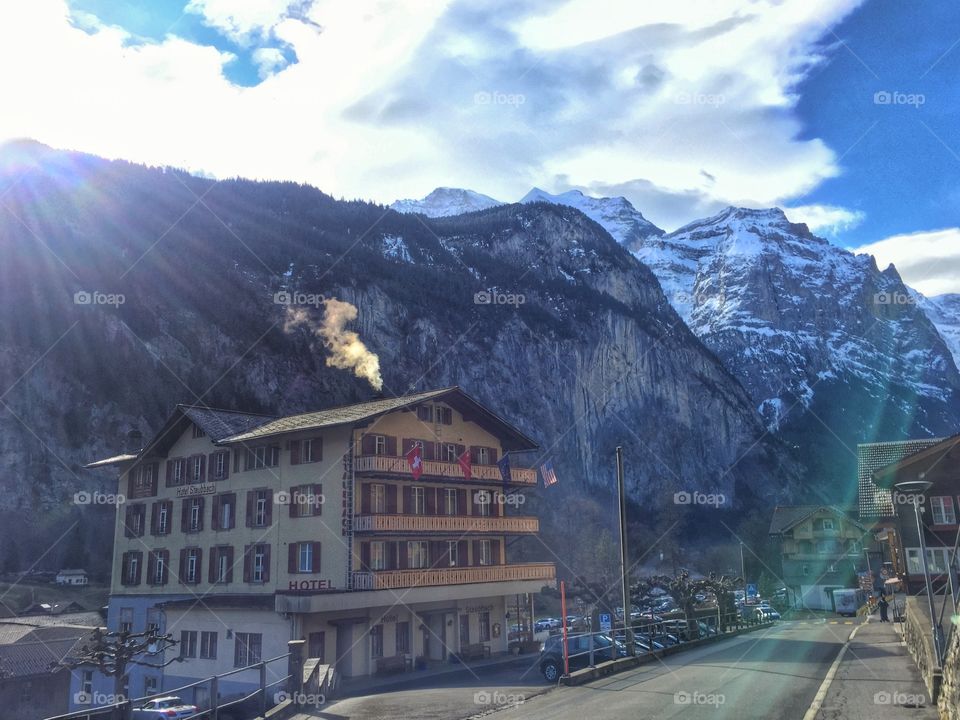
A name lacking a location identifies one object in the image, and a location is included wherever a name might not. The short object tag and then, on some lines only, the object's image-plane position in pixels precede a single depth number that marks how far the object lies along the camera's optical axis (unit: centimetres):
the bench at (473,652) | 4487
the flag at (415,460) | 4272
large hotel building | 4059
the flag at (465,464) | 4634
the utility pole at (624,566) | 3244
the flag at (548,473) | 4214
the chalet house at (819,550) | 8119
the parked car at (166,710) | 3219
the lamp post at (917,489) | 2048
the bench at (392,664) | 4019
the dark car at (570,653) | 2844
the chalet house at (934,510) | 4775
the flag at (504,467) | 4881
